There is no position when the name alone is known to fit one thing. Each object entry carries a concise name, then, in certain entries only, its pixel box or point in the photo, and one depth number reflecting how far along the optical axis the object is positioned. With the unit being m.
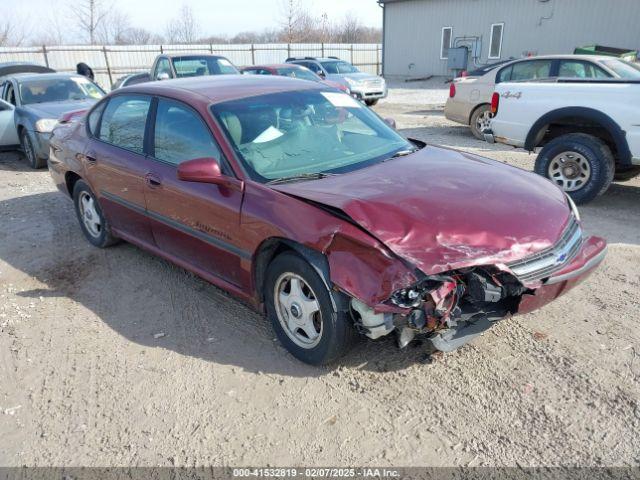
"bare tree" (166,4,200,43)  51.22
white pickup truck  5.59
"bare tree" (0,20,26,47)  39.31
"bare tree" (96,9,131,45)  50.28
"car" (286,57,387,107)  16.34
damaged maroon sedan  2.66
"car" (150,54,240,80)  12.16
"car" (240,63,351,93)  14.64
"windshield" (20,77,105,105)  9.58
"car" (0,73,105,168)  8.58
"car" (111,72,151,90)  14.72
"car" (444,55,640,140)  8.13
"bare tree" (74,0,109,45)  40.47
